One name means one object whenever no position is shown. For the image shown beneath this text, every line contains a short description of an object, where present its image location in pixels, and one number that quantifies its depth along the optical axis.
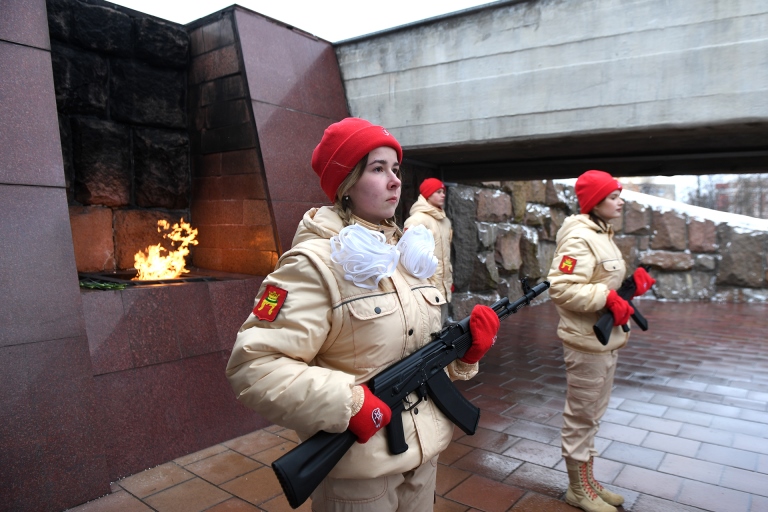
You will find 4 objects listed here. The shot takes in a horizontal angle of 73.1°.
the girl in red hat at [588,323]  3.14
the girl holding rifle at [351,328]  1.47
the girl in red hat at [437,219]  6.27
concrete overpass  3.93
